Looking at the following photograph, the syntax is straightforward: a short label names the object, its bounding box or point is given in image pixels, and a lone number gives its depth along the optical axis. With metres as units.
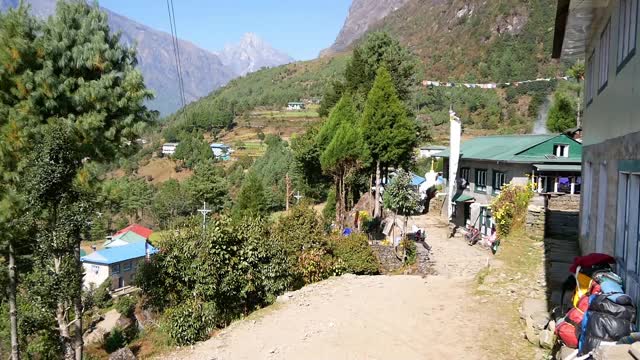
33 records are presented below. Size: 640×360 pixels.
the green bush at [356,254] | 17.30
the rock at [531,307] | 8.82
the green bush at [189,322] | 11.78
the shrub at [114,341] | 20.07
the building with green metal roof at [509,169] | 22.86
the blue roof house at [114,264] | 39.53
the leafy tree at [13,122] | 10.24
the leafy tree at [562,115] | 36.62
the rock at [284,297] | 13.75
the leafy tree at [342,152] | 25.41
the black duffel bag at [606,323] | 4.73
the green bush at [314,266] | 15.89
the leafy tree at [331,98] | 38.19
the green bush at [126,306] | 29.12
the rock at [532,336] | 7.97
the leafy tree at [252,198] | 37.72
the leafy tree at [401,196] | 21.25
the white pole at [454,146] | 25.56
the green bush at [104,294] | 32.53
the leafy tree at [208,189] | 51.59
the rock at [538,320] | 8.04
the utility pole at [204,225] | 14.14
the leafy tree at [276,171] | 51.06
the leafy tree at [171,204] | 56.38
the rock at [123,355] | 12.70
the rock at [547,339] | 7.40
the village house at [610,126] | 5.67
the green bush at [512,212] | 16.95
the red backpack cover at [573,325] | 5.53
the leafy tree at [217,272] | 13.28
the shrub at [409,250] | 19.11
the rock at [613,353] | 4.18
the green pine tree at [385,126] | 27.19
